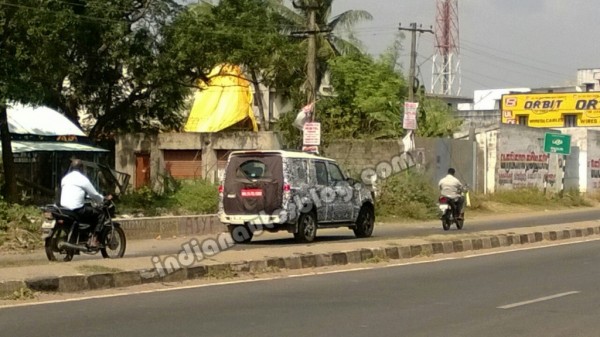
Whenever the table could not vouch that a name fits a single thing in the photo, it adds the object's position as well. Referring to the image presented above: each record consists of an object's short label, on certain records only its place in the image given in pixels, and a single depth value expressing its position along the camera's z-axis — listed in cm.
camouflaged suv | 1938
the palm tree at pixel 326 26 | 4417
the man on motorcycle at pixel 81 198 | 1500
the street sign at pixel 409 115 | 3052
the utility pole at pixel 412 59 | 3759
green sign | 4272
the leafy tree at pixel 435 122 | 4147
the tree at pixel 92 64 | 2431
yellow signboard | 6556
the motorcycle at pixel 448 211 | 2539
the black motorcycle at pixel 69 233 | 1495
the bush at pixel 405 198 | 3019
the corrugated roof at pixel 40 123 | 3002
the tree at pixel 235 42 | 3117
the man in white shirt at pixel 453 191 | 2547
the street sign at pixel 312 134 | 2742
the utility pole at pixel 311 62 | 2903
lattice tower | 7854
